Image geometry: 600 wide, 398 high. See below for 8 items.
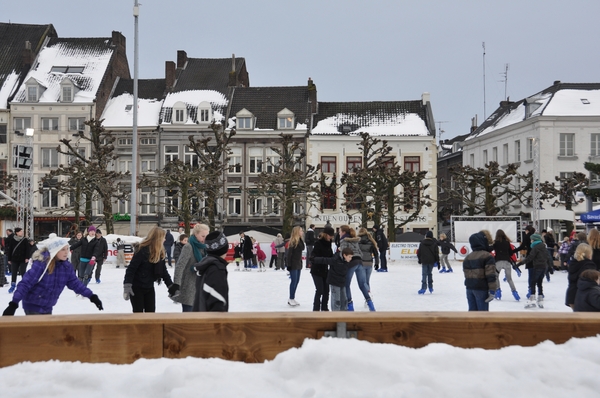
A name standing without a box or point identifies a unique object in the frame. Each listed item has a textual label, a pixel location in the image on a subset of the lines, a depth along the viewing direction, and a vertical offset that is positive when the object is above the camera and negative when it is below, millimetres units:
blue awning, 26680 -246
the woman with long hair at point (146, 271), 8539 -695
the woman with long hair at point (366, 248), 14695 -745
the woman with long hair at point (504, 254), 15438 -926
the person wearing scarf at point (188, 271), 8656 -704
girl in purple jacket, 7359 -695
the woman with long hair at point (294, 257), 14086 -888
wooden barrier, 4648 -769
